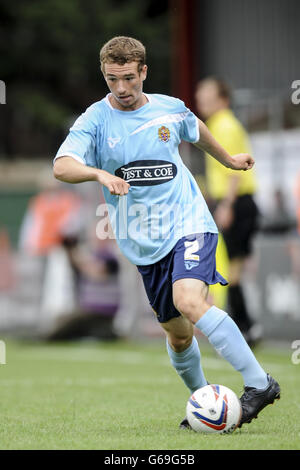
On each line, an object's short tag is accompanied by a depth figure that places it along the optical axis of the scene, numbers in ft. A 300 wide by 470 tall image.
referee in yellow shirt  67.56
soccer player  36.17
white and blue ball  35.14
